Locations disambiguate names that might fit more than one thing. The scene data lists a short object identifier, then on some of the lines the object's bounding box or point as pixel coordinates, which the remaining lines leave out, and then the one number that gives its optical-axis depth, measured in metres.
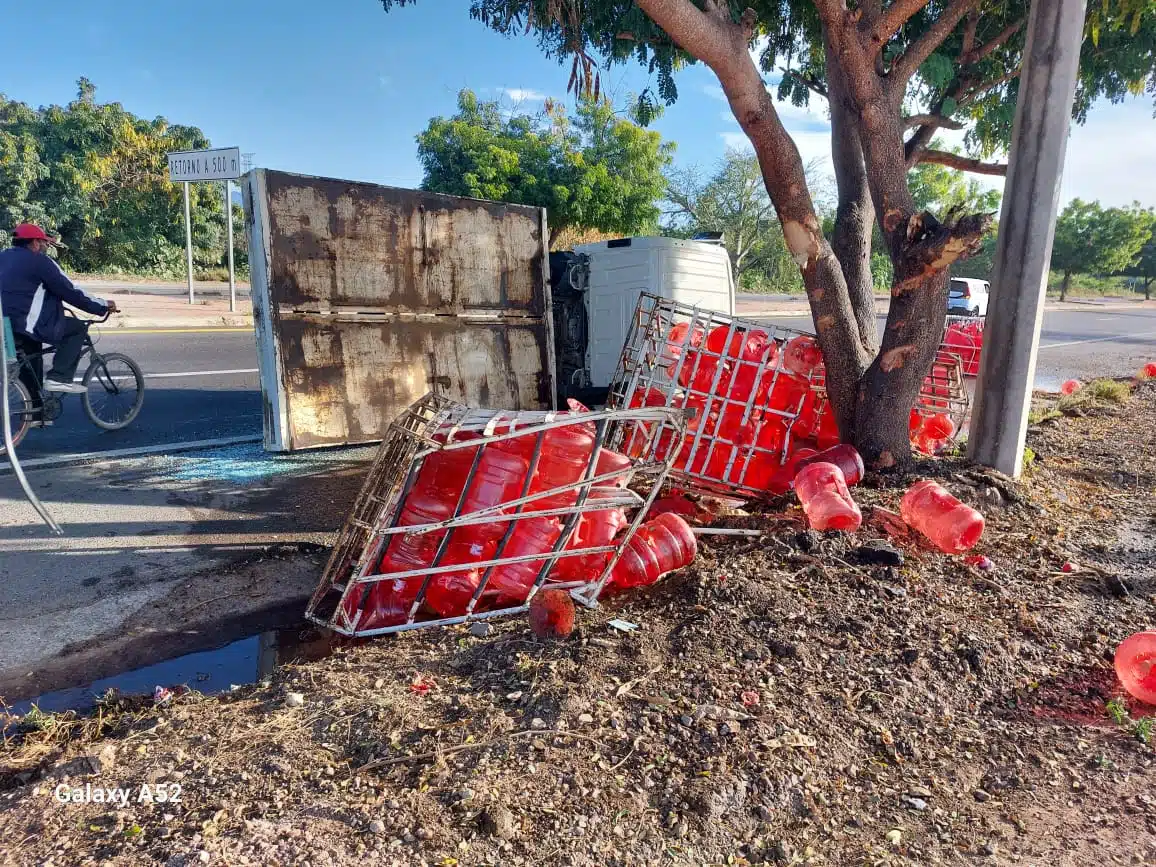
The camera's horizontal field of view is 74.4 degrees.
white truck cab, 8.19
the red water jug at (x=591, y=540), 3.66
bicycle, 7.06
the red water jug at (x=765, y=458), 5.24
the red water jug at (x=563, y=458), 3.55
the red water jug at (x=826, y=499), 4.18
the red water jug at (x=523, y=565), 3.51
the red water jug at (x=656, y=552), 3.81
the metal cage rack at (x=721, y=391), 5.09
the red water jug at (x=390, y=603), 3.45
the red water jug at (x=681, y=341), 5.10
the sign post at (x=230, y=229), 15.07
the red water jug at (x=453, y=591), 3.45
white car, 22.92
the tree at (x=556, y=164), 23.78
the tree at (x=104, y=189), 28.09
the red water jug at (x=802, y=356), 5.66
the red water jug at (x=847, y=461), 4.98
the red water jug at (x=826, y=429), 5.93
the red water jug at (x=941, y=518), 4.08
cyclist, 6.76
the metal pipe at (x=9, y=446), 3.72
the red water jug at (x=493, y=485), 3.40
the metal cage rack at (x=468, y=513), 3.14
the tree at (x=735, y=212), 36.16
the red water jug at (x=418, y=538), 3.37
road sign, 13.56
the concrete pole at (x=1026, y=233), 5.29
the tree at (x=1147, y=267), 62.00
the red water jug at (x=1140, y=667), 2.92
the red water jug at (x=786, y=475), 5.11
